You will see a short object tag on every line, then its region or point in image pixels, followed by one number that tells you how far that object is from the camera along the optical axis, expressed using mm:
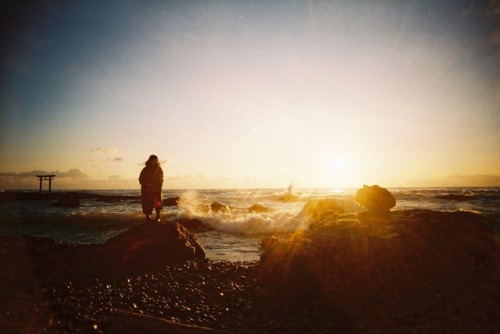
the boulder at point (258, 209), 35288
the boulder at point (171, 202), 47594
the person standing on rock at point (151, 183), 11438
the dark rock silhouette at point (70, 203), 44834
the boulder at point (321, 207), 22003
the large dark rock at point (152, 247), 10070
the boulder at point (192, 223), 23072
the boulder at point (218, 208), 32391
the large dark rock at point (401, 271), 5664
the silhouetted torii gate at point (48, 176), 70188
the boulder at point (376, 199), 9305
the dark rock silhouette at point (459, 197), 51366
